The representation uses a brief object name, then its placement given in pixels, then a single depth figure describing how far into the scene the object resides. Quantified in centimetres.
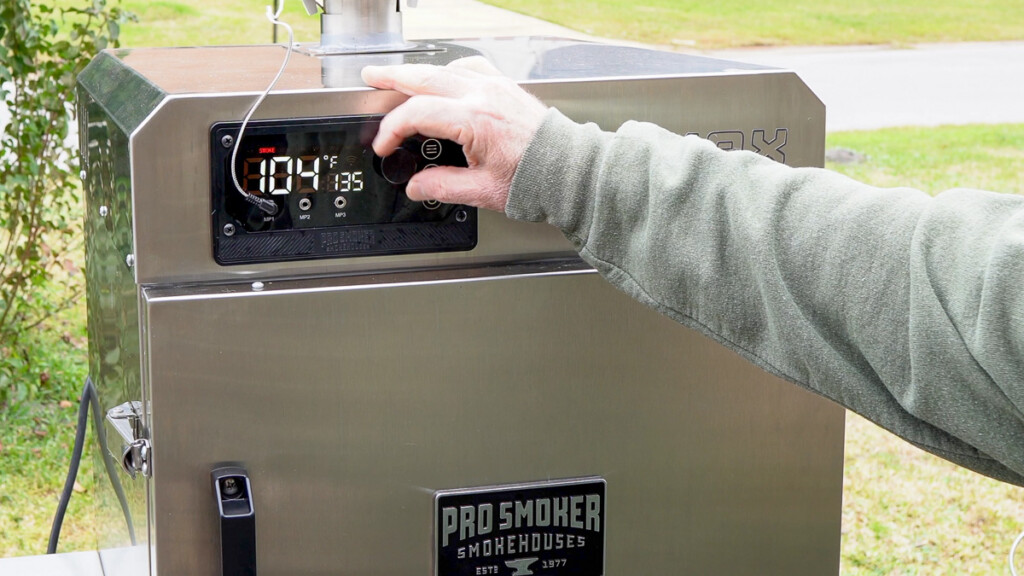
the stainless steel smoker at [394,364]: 94
